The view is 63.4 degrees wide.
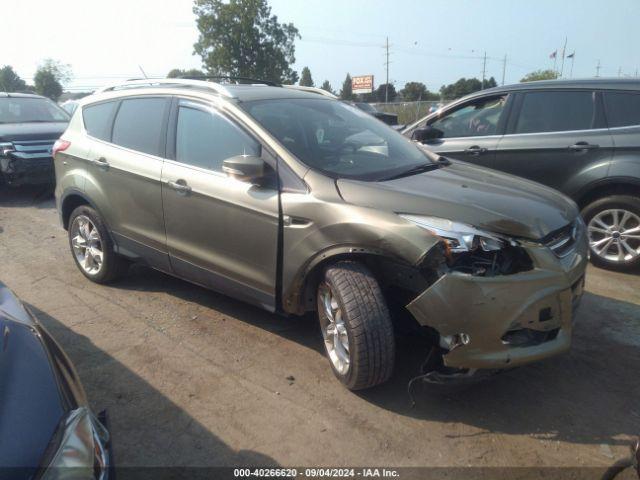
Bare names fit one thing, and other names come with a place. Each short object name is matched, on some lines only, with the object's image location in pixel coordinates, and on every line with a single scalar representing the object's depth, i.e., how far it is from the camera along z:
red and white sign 59.36
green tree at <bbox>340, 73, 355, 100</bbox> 80.47
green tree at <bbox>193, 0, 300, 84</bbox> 51.47
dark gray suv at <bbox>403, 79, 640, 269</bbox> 4.92
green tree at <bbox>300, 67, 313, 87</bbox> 82.06
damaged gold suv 2.74
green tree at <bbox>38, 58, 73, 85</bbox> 60.19
